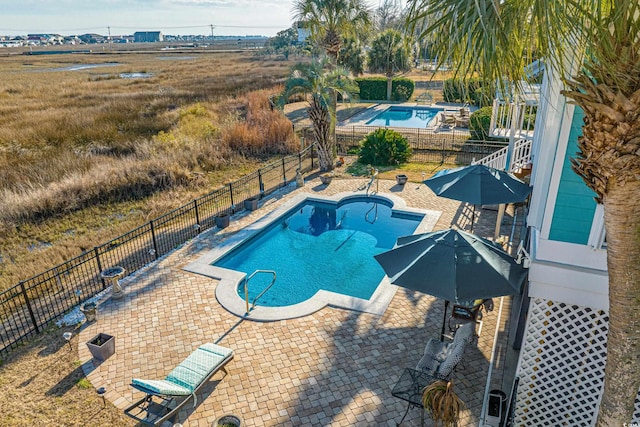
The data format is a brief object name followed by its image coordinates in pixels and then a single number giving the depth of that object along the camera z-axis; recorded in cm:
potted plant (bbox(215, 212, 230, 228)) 1471
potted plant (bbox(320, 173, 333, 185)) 1923
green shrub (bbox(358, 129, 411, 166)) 2161
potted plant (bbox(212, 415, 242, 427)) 705
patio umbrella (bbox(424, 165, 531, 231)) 1081
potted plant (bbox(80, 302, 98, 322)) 977
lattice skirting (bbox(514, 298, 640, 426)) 630
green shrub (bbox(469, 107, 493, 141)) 2413
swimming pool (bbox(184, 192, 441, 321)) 1061
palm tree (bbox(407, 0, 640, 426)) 342
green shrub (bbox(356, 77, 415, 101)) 4372
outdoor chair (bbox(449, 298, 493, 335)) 905
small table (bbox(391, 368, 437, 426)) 709
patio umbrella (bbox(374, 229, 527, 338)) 743
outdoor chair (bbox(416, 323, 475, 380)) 751
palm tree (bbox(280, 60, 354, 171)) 1880
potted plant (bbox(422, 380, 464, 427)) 591
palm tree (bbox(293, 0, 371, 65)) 2242
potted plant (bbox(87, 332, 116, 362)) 845
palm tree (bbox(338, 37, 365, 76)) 4131
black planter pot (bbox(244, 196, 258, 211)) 1633
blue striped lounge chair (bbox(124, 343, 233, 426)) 696
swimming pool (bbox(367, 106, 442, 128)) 3509
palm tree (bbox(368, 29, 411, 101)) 3984
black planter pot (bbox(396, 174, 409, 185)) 1884
